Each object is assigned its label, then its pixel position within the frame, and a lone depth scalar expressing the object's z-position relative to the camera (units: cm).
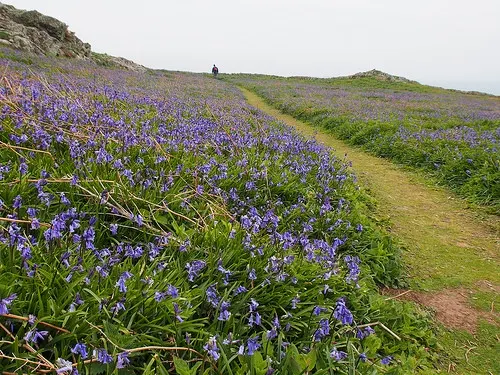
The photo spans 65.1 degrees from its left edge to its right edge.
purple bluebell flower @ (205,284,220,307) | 262
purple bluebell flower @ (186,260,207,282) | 287
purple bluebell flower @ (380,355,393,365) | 254
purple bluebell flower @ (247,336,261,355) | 221
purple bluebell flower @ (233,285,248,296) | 285
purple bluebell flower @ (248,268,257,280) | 295
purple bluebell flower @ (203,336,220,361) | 219
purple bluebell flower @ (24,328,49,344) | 186
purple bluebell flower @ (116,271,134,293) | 213
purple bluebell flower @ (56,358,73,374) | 175
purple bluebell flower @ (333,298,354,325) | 235
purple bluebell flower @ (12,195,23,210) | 261
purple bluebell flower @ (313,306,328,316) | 262
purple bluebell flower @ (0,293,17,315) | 173
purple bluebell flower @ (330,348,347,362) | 251
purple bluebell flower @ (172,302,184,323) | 229
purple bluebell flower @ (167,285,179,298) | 241
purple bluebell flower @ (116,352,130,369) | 197
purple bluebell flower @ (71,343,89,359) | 189
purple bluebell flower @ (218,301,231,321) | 249
